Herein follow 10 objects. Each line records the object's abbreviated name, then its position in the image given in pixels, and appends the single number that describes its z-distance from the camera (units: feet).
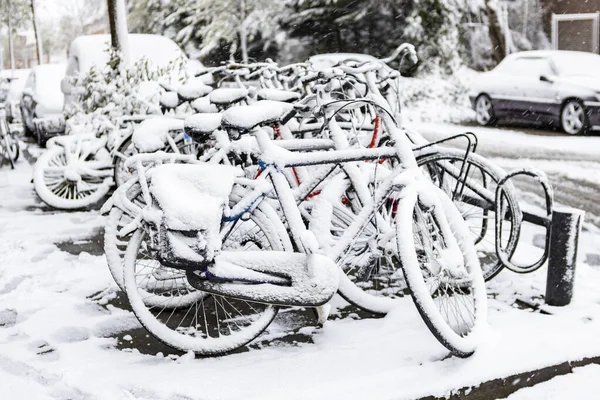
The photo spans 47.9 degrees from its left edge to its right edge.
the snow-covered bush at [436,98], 56.65
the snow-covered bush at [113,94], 24.21
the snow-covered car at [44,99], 40.01
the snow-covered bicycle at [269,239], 10.67
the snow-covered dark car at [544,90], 42.45
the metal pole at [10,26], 121.23
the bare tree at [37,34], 102.65
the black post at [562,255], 13.34
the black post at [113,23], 30.55
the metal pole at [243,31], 73.10
